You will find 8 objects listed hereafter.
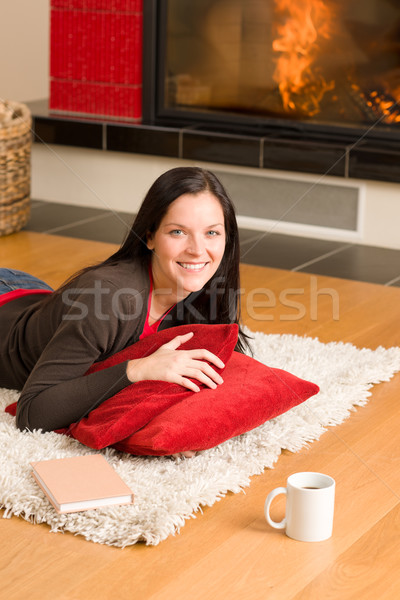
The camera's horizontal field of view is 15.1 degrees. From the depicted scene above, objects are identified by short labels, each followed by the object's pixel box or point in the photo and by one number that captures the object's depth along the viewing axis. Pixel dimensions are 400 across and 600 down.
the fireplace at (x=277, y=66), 4.61
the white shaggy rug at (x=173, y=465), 2.57
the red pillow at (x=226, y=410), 2.75
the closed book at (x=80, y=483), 2.58
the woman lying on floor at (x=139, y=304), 2.80
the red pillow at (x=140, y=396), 2.77
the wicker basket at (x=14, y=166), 4.52
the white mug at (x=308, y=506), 2.52
